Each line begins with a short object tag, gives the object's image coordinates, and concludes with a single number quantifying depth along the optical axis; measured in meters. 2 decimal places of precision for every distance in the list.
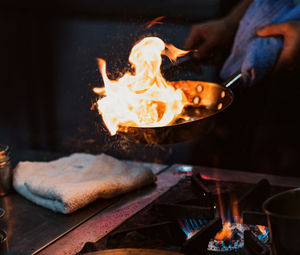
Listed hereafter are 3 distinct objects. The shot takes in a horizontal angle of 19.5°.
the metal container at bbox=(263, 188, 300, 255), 1.49
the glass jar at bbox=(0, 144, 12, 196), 1.80
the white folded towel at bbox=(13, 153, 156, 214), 1.74
